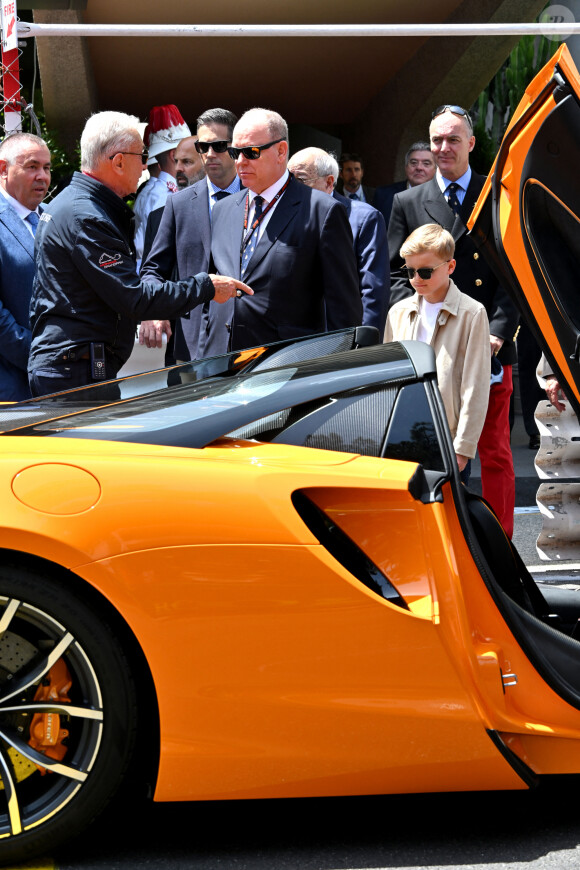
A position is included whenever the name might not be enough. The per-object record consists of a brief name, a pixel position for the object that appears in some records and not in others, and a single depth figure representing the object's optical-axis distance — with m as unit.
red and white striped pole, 6.13
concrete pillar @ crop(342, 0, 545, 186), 12.47
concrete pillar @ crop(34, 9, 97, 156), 11.28
